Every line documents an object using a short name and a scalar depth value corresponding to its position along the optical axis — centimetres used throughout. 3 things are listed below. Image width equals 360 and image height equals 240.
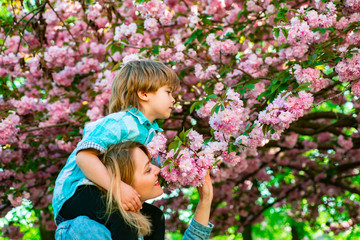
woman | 193
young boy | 204
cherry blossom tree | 279
